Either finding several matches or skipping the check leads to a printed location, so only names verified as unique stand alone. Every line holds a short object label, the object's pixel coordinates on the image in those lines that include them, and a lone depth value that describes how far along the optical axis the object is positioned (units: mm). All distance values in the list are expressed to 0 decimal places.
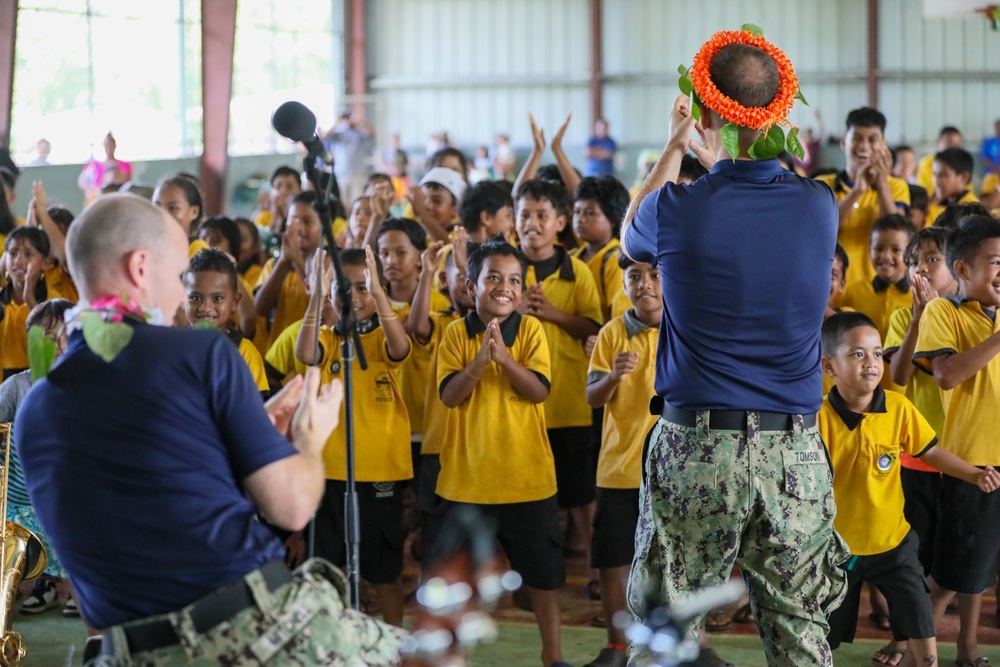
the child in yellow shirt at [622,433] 4117
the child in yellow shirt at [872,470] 3788
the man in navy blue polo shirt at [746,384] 2854
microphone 2658
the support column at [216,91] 12953
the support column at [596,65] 18828
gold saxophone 3756
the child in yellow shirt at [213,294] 4281
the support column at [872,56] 18297
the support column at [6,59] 10164
